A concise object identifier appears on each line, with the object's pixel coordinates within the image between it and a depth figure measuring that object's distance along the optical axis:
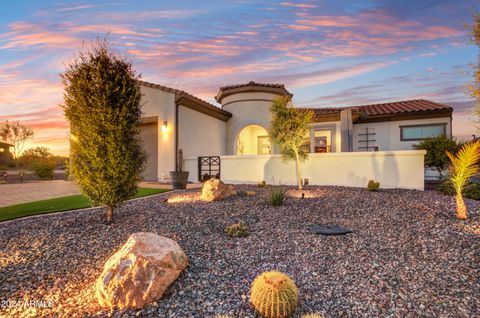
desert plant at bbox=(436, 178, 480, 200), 8.77
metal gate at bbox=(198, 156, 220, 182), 14.06
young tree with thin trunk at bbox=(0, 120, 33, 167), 30.81
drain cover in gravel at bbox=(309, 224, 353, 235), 5.34
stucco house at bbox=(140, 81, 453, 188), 13.51
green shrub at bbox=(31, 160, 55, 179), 20.06
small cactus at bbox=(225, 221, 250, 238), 5.26
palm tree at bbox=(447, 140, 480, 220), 5.73
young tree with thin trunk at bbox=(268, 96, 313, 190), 9.40
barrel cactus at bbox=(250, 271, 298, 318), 2.97
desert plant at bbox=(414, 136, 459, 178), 11.01
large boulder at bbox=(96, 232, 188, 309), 3.26
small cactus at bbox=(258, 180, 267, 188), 10.93
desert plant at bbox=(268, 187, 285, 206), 7.23
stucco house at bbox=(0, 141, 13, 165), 30.30
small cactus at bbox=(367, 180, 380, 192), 9.01
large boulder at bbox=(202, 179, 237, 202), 8.01
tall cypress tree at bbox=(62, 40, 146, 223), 5.62
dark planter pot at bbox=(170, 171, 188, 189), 11.16
